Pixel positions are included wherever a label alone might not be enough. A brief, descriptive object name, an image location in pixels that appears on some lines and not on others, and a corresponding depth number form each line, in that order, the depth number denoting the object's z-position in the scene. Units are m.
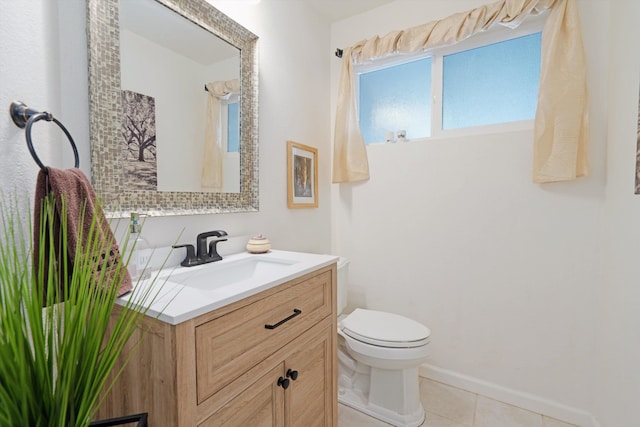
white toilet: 1.48
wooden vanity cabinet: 0.67
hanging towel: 0.69
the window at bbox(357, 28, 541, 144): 1.70
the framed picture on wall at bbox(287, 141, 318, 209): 1.80
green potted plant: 0.46
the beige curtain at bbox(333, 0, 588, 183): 1.45
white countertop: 0.68
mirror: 0.95
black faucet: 1.15
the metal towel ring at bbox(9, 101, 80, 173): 0.72
